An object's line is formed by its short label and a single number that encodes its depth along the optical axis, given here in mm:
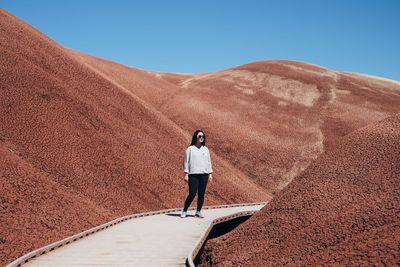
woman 12578
